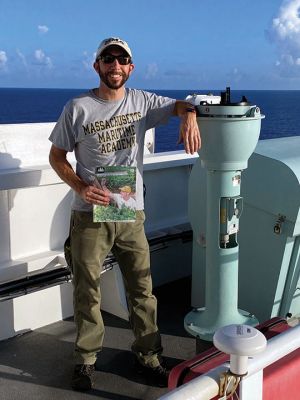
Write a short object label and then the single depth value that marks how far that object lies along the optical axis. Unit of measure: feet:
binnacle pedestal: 8.80
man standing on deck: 8.83
